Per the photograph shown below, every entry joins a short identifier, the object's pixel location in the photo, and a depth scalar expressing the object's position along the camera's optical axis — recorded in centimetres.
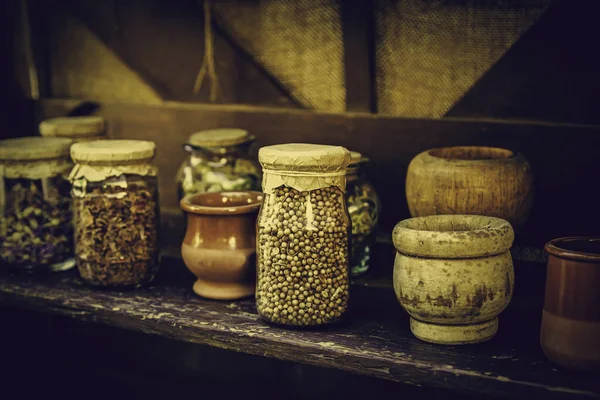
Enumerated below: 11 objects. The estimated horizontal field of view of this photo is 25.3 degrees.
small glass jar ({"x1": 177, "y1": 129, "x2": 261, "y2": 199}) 125
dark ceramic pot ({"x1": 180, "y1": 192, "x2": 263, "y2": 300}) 116
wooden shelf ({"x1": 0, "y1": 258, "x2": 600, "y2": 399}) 101
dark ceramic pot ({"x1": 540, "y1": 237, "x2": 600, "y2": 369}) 99
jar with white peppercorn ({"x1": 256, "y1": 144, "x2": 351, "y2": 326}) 108
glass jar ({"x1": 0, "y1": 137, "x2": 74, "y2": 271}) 126
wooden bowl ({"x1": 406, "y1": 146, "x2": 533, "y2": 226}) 110
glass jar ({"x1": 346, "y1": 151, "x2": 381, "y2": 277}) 119
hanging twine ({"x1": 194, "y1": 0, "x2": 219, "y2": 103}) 135
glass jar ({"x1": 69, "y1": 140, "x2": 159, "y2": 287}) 119
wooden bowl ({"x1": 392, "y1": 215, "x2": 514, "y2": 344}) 103
